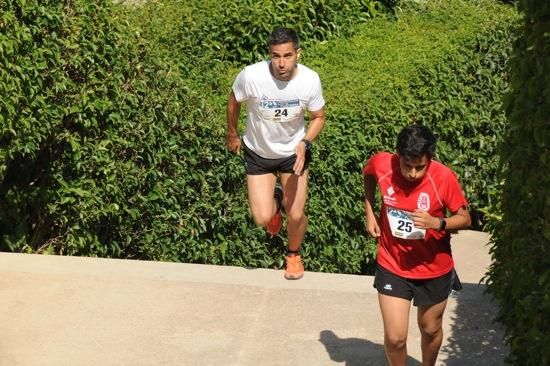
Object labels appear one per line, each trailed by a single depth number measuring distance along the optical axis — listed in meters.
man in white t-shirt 12.29
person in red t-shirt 9.57
